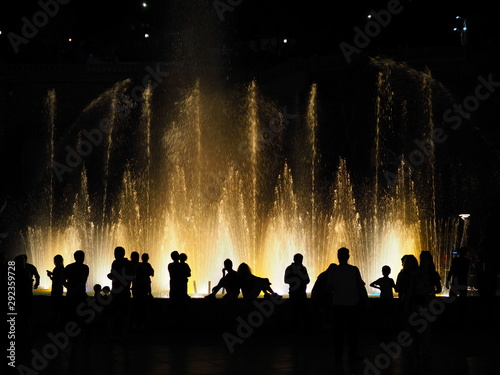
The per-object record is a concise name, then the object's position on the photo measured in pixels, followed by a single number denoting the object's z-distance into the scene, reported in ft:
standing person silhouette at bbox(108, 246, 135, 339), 37.67
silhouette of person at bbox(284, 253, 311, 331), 41.27
